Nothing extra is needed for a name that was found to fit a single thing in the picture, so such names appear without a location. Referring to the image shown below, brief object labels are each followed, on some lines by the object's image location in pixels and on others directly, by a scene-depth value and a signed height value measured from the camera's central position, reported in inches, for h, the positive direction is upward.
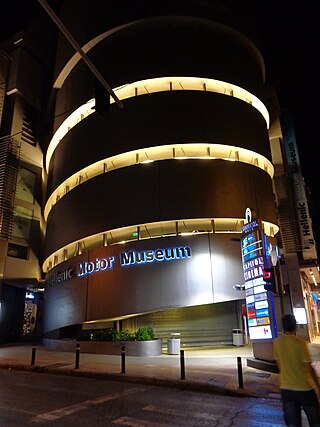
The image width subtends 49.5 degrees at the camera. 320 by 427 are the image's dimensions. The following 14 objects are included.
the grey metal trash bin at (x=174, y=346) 719.1 -23.1
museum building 800.3 +390.6
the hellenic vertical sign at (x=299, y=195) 971.3 +385.6
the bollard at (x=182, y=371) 417.3 -42.3
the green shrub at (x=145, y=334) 713.3 +0.9
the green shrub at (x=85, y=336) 813.7 +0.9
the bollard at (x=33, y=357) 562.8 -30.6
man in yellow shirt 172.2 -24.3
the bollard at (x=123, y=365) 469.7 -39.0
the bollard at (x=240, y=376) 369.7 -44.4
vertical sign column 497.7 +68.1
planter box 687.7 -23.2
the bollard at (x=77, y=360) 516.0 -33.8
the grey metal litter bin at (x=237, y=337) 852.6 -9.9
